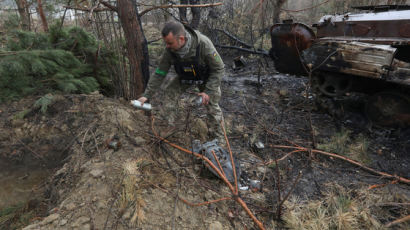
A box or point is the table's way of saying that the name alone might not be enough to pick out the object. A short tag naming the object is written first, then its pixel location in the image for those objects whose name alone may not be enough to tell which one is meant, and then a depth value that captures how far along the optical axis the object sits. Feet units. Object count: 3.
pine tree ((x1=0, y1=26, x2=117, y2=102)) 10.16
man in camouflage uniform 8.14
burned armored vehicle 11.39
